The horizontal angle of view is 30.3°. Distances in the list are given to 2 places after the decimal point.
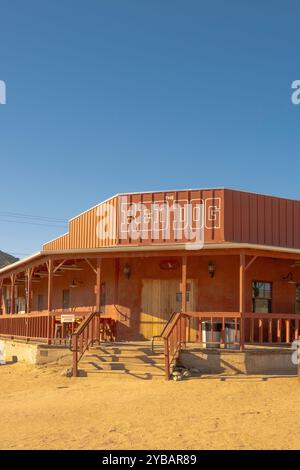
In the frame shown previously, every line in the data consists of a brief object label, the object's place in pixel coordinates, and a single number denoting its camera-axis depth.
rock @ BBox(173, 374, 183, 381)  12.57
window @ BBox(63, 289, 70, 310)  20.88
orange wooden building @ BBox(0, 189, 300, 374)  16.72
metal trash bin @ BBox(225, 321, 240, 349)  14.14
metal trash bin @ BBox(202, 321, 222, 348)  14.08
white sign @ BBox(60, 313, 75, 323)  15.15
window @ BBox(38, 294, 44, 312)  23.95
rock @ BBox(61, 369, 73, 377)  13.48
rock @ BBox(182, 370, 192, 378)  12.81
